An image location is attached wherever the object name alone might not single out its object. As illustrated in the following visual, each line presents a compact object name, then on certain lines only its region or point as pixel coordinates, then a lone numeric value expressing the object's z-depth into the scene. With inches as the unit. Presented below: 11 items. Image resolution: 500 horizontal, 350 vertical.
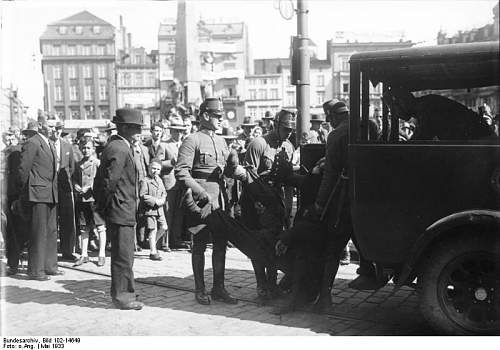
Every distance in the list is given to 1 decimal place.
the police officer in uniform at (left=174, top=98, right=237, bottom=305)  218.1
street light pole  359.9
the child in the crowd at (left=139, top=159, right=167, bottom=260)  310.0
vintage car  159.3
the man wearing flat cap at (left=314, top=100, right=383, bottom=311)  197.9
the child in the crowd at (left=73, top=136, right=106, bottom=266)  308.2
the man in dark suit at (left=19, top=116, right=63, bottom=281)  265.9
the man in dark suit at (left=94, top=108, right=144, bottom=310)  211.5
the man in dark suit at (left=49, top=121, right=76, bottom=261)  303.4
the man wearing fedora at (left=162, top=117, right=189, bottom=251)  339.9
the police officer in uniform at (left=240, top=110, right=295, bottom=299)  222.7
